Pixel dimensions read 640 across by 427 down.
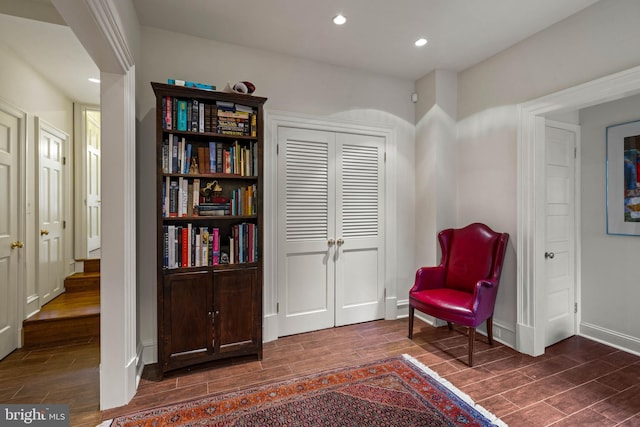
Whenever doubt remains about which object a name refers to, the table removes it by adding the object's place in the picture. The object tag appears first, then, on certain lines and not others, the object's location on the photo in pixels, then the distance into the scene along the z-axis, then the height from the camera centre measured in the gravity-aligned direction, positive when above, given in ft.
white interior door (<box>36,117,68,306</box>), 10.64 +0.09
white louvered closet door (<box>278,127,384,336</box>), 10.25 -0.59
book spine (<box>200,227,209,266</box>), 8.11 -0.90
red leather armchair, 8.53 -2.11
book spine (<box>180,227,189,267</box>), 7.91 -0.91
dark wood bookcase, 7.70 -0.39
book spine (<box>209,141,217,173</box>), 8.24 +1.46
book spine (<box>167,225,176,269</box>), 7.74 -0.83
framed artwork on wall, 9.12 +1.01
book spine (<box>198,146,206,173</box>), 8.23 +1.38
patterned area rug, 6.18 -4.11
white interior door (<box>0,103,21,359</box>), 8.79 -0.56
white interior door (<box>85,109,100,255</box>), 14.12 +1.52
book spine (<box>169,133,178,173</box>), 7.83 +1.52
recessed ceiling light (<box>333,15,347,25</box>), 8.16 +5.11
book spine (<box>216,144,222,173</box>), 8.32 +1.40
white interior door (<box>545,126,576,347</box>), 9.64 -0.71
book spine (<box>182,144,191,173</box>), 8.01 +1.30
